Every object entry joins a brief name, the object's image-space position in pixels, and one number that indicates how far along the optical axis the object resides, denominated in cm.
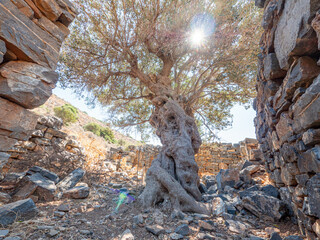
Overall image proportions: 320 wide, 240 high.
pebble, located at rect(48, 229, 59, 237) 186
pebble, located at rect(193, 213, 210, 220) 283
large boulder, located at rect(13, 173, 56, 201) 294
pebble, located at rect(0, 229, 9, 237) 173
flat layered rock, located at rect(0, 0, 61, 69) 158
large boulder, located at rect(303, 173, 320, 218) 155
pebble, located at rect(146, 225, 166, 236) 216
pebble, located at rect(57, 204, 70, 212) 258
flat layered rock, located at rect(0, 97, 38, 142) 161
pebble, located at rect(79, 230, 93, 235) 202
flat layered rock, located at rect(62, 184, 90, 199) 329
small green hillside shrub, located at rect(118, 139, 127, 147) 1697
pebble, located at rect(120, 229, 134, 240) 202
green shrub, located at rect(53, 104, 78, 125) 1395
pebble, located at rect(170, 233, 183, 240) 206
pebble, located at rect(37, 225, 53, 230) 196
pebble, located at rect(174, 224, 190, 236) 218
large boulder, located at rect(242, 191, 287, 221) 271
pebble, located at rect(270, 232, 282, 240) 201
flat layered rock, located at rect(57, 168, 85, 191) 352
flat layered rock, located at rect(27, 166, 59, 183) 359
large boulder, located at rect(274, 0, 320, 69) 151
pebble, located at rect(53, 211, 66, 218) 241
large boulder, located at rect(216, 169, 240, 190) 465
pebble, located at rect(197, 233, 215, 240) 208
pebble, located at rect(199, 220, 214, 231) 234
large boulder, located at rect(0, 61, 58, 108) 160
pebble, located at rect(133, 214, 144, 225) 246
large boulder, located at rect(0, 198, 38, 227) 198
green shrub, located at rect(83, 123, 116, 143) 1709
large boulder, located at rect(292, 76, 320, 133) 145
